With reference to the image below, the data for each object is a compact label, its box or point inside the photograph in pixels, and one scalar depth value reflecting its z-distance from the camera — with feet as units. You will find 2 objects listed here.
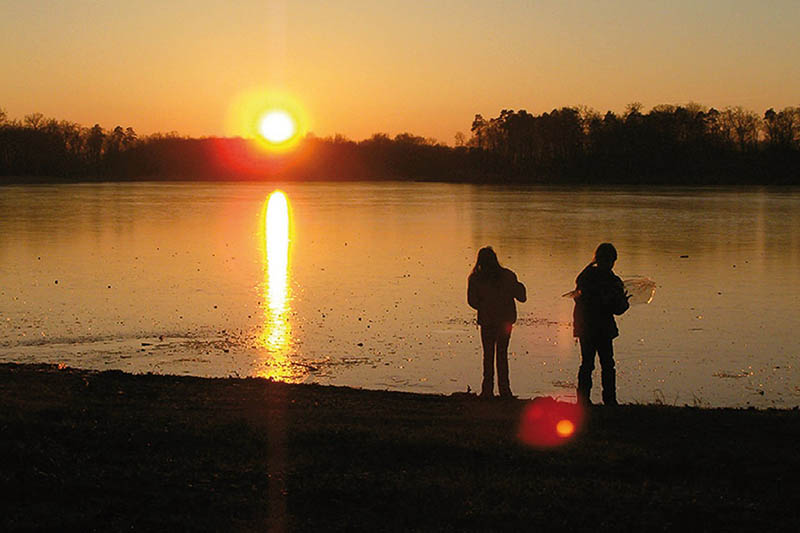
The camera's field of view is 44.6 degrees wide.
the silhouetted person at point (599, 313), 30.27
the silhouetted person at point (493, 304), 33.06
